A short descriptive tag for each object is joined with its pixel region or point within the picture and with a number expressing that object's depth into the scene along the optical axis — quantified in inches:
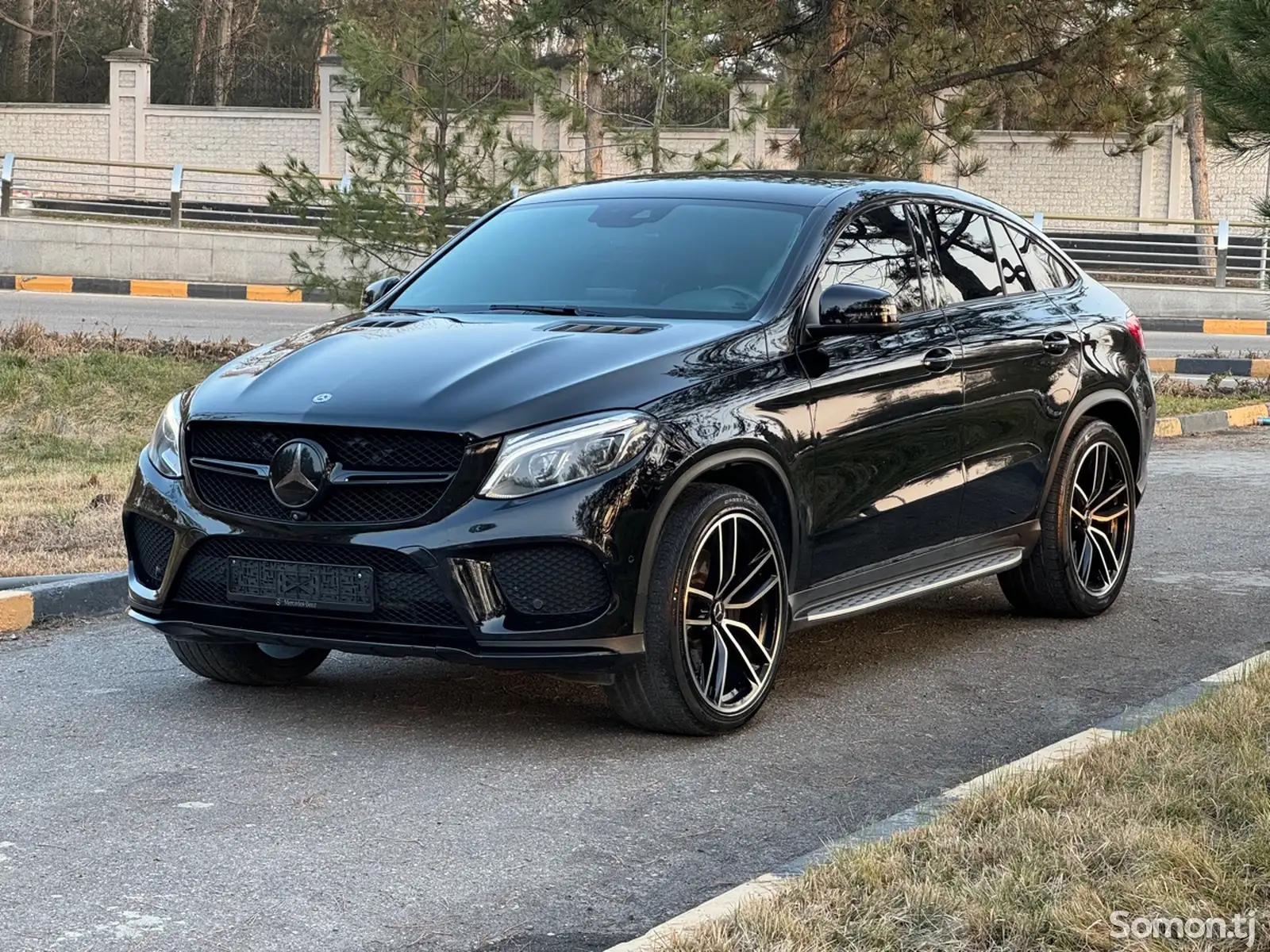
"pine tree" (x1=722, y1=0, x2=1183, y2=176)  837.8
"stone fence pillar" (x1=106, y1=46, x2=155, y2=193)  1608.0
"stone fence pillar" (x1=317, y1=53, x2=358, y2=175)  1544.0
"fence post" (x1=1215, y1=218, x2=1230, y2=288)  1178.6
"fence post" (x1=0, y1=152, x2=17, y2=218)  1232.8
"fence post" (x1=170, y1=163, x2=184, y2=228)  1230.9
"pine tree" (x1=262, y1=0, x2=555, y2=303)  576.4
